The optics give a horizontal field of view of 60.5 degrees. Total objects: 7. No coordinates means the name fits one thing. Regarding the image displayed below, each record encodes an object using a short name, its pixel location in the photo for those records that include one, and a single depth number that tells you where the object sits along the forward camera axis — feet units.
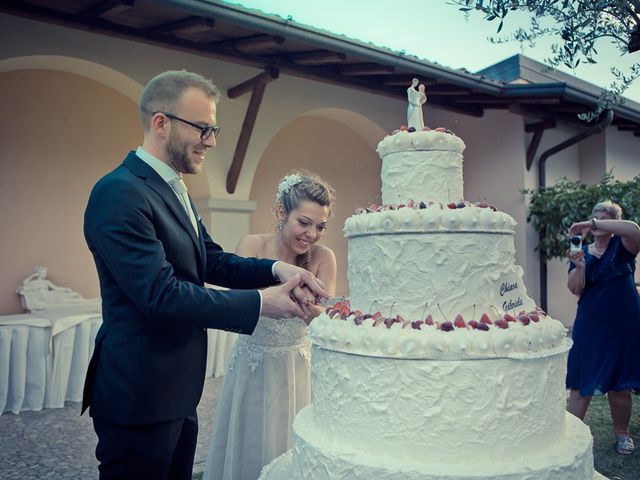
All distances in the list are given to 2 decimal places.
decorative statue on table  18.25
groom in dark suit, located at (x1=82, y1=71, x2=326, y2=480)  5.18
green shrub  23.68
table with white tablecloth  15.26
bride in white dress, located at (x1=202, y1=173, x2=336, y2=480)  8.48
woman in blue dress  12.70
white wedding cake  5.23
